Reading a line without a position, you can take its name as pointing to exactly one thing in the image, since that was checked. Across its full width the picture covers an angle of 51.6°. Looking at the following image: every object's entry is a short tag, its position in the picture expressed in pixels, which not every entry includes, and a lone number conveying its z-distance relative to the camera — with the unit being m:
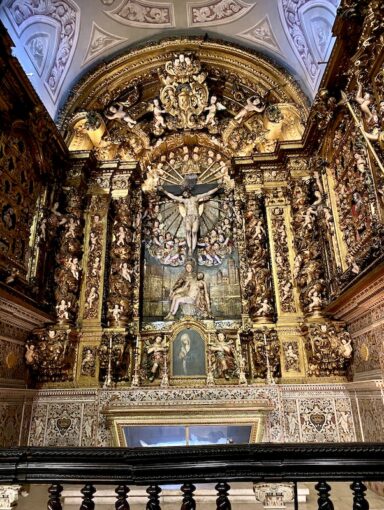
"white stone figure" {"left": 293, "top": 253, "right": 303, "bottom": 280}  8.91
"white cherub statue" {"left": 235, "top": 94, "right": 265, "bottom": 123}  10.52
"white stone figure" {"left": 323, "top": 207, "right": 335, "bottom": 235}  8.27
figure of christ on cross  10.32
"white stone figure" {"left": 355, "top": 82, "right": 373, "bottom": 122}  6.18
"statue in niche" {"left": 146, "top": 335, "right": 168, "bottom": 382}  8.61
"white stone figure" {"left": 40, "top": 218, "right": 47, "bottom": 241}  8.60
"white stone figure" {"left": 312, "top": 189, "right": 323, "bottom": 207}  8.84
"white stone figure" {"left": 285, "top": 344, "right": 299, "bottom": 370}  8.40
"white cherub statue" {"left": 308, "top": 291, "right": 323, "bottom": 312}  8.33
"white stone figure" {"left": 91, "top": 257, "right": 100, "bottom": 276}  9.41
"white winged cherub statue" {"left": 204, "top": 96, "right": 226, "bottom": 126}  10.81
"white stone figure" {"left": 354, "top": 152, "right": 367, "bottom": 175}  6.52
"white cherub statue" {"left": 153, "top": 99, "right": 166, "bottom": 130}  10.88
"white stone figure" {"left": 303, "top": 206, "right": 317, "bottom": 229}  9.00
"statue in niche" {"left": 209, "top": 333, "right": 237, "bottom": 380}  8.53
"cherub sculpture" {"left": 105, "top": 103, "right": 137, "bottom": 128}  10.80
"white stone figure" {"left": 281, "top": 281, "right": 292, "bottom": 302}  8.99
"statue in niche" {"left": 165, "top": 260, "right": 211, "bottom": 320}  9.38
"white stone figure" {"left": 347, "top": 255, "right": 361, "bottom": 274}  6.68
